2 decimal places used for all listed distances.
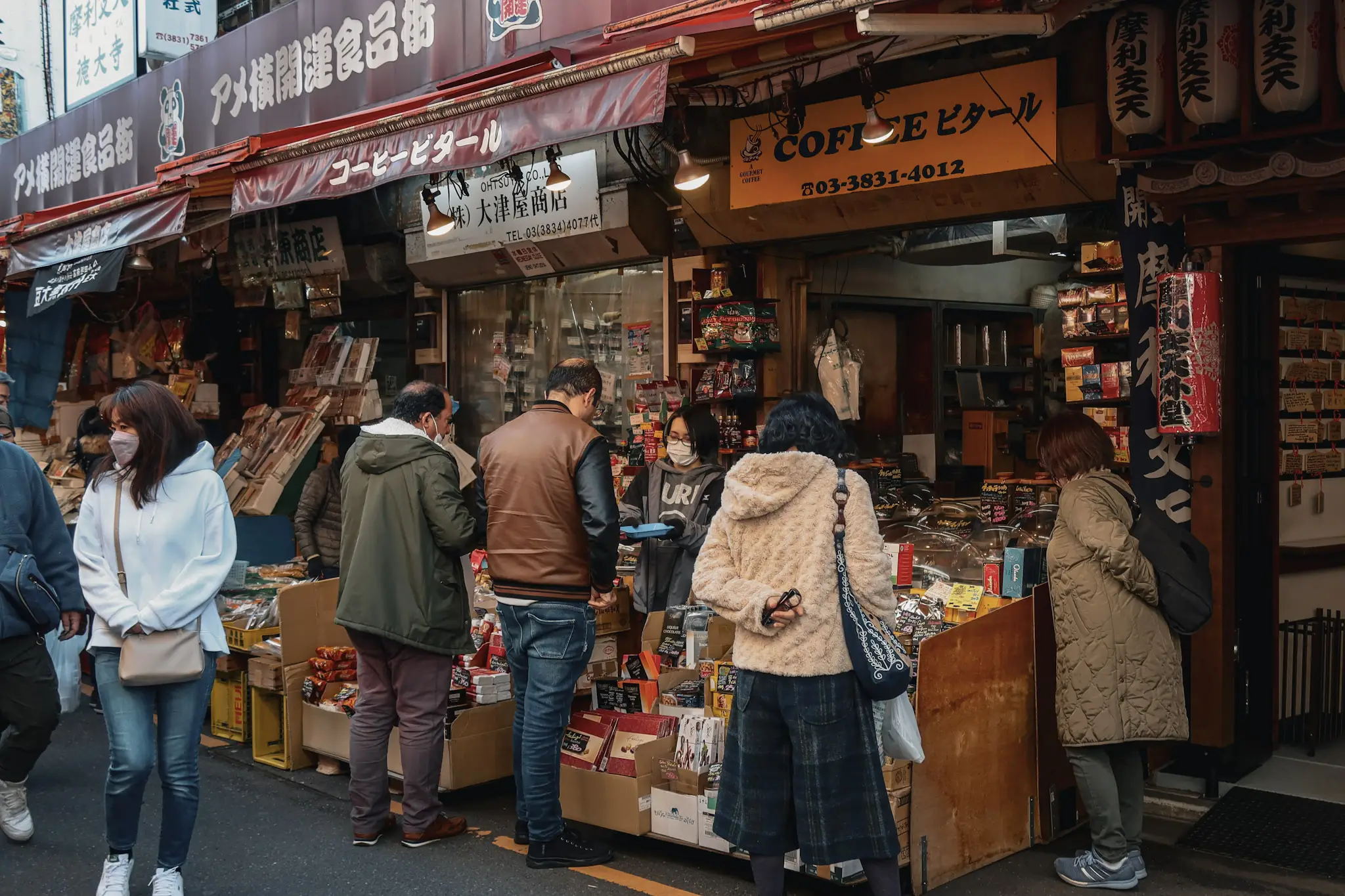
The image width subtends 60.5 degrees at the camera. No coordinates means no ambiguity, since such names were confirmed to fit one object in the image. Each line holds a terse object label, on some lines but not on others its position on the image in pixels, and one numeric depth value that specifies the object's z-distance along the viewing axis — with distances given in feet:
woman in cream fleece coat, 13.15
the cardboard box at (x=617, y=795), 17.38
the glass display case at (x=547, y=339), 30.07
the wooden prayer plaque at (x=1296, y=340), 21.74
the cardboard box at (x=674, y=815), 16.84
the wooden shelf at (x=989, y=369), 34.42
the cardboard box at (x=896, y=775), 15.28
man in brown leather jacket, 17.01
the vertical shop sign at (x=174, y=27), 39.88
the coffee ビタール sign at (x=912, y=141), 20.33
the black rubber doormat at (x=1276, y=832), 17.12
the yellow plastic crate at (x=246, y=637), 23.54
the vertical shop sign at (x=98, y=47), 40.96
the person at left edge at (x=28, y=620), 16.71
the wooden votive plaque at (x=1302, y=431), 21.98
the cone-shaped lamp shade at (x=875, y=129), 20.30
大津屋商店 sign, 28.37
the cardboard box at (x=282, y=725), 21.99
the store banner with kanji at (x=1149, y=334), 19.49
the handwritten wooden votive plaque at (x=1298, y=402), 21.89
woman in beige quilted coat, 15.72
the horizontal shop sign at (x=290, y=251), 34.96
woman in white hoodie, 14.61
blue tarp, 38.50
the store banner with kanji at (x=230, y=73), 28.73
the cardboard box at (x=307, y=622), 21.70
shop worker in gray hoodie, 22.40
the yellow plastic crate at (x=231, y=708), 24.47
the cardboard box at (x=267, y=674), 22.24
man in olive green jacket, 17.57
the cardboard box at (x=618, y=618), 22.02
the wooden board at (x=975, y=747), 15.74
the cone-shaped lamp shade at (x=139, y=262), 33.99
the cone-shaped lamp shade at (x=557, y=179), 23.30
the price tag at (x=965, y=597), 17.83
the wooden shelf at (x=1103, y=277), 22.67
